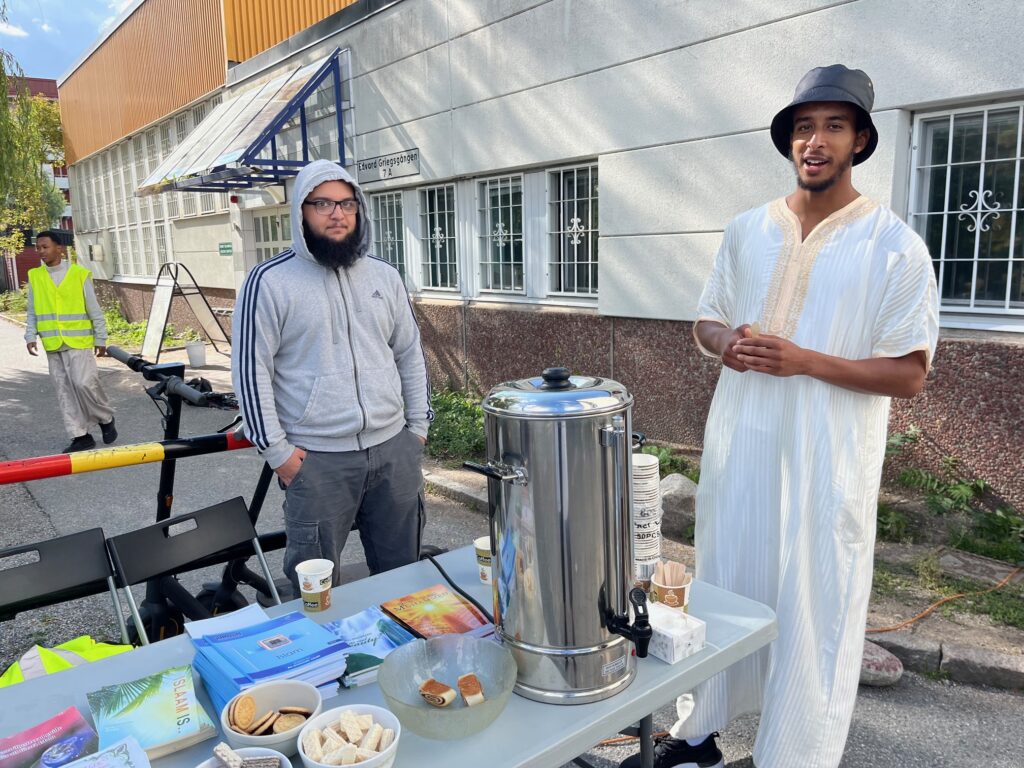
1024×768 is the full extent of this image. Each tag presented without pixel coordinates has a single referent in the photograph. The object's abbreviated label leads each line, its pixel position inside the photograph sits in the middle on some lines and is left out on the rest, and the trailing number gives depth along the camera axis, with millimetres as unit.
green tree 9211
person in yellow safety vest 7230
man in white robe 2076
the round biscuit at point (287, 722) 1298
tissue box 1566
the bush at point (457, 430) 6562
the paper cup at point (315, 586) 1842
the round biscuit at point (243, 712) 1306
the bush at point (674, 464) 5461
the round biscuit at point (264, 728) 1291
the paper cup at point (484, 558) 2012
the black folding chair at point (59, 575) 2041
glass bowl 1297
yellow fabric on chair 1850
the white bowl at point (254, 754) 1219
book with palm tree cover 1314
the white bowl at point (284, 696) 1376
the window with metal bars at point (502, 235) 7336
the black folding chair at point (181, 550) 2231
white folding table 1303
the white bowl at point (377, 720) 1210
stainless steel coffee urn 1372
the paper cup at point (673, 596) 1725
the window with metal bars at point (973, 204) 4086
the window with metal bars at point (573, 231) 6590
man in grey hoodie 2598
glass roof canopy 9500
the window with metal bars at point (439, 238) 8289
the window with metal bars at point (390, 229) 9164
